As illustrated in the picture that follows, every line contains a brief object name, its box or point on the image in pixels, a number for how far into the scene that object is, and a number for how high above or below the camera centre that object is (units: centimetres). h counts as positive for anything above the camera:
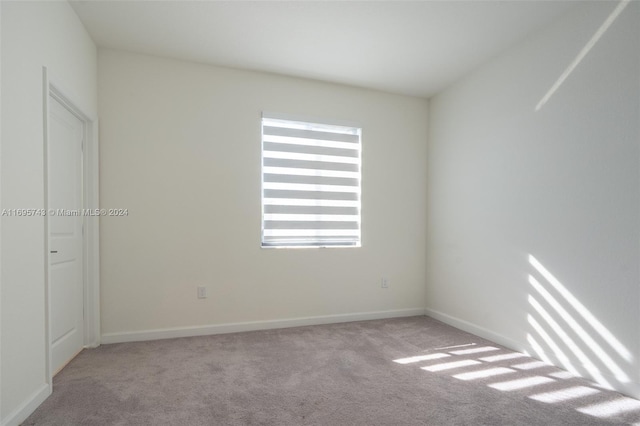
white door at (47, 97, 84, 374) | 234 -20
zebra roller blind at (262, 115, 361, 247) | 350 +29
